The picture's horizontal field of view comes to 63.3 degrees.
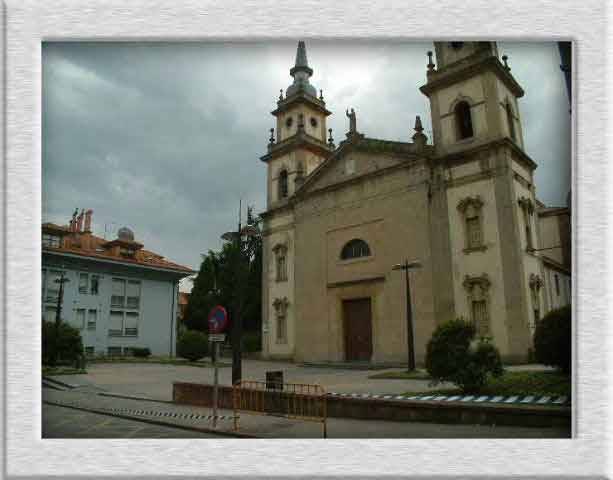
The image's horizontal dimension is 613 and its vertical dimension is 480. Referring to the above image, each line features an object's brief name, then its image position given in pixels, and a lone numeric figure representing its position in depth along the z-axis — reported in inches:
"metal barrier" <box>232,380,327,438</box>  356.5
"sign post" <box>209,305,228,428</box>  358.6
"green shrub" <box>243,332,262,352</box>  1149.1
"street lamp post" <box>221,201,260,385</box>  490.3
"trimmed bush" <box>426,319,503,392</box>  371.9
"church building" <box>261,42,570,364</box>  655.8
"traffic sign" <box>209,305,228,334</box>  359.6
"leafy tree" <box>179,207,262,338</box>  1167.0
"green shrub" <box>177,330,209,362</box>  857.0
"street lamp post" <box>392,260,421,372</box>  609.0
